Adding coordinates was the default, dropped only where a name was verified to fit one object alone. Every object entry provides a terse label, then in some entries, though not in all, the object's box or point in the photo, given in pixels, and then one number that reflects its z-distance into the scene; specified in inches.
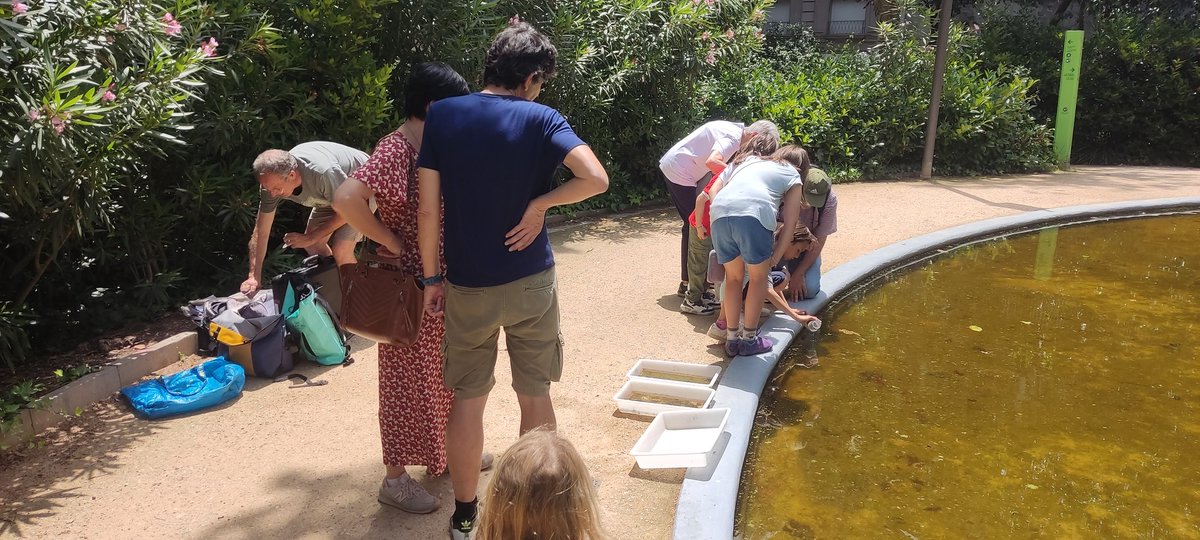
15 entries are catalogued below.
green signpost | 494.9
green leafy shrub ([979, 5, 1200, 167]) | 542.3
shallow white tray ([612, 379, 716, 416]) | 169.0
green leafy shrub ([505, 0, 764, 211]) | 342.3
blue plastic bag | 172.6
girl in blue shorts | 186.2
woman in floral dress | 121.8
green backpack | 194.9
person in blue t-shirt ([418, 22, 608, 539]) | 109.8
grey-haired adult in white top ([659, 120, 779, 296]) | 215.5
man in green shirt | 176.2
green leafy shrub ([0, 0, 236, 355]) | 151.8
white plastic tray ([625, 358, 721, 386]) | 187.3
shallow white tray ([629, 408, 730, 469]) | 143.2
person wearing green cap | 227.6
